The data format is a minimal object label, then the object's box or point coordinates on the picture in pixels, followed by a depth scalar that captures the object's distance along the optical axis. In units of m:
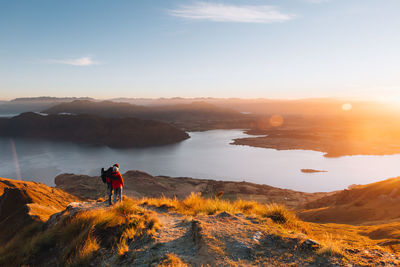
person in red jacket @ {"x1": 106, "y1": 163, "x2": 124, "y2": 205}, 8.99
